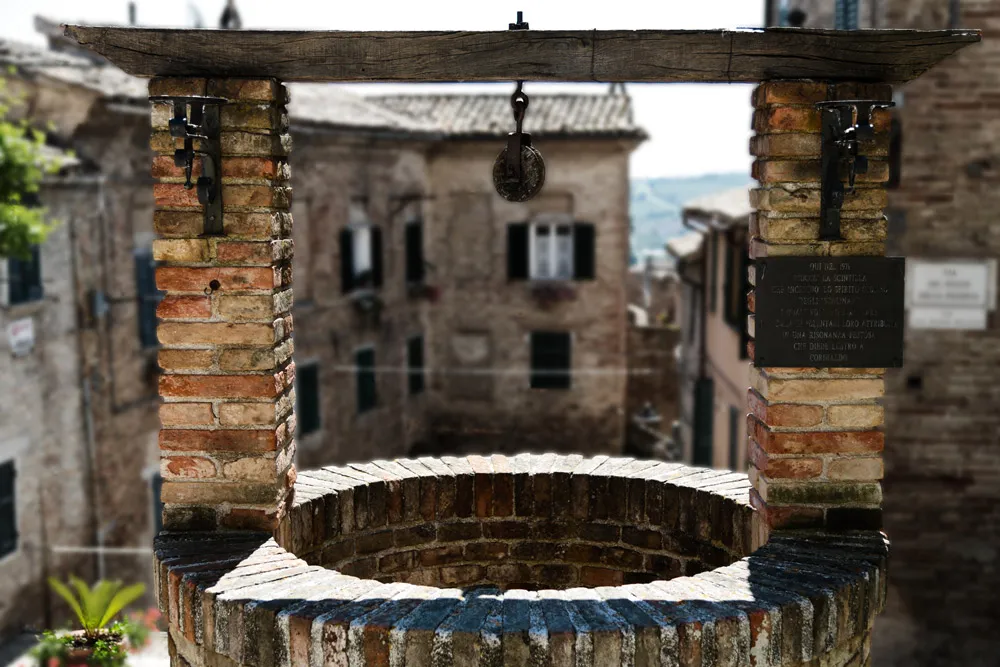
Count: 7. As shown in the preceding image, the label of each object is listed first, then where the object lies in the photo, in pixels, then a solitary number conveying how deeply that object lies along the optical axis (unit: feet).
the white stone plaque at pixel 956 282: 34.35
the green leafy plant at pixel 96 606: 18.80
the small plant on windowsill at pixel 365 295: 59.82
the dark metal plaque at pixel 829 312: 13.26
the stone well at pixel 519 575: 10.78
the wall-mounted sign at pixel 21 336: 37.42
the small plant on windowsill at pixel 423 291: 67.00
